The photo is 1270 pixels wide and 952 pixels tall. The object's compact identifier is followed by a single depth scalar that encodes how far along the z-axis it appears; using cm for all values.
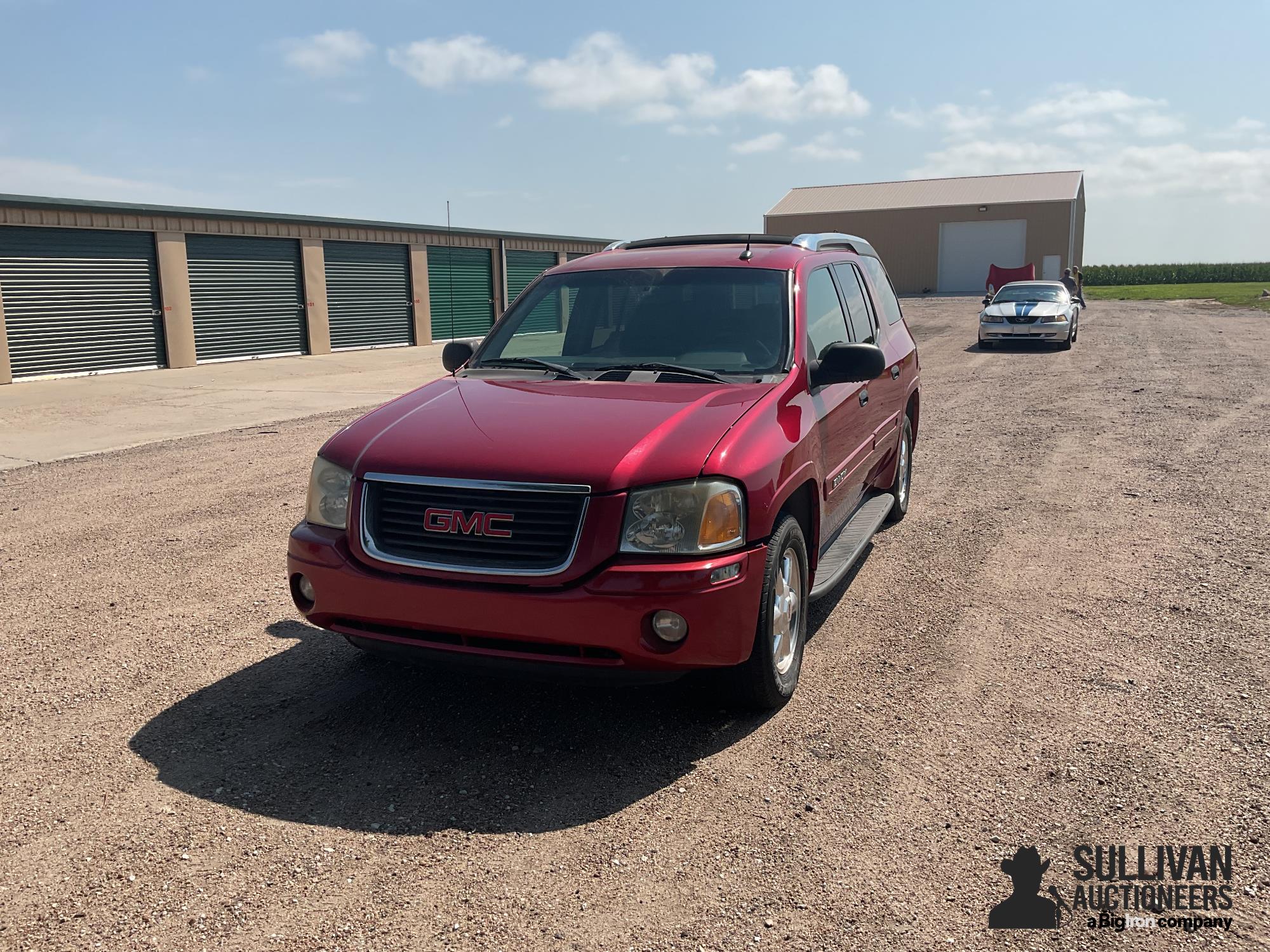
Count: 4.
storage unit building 1894
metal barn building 5100
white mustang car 2205
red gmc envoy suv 352
